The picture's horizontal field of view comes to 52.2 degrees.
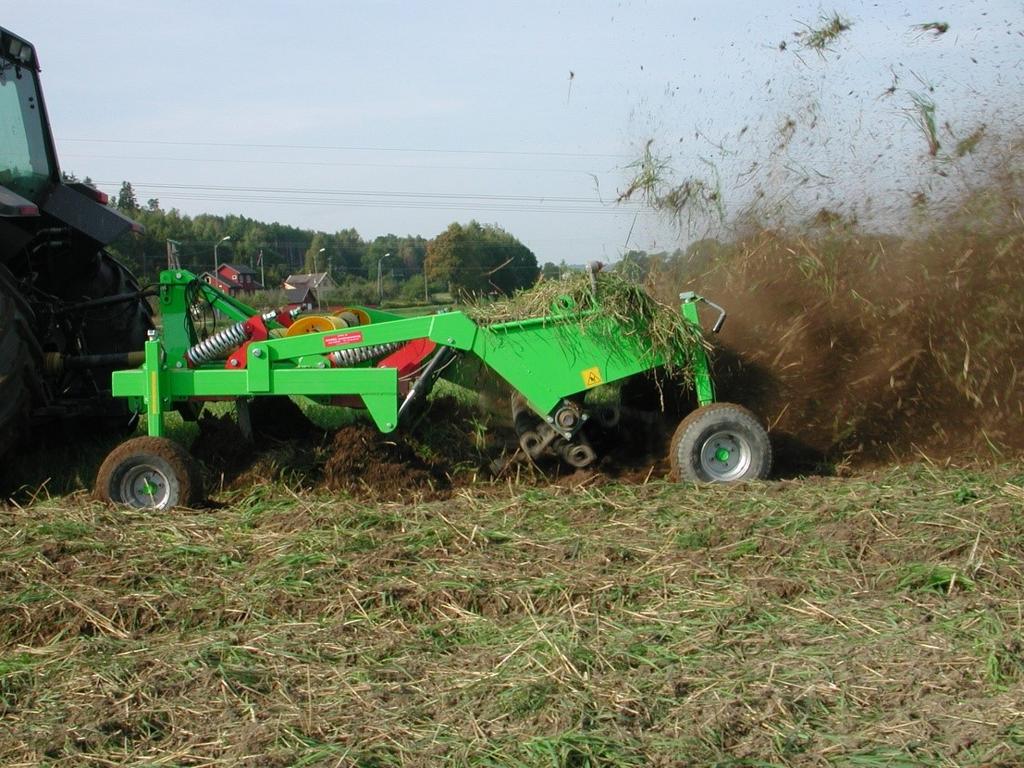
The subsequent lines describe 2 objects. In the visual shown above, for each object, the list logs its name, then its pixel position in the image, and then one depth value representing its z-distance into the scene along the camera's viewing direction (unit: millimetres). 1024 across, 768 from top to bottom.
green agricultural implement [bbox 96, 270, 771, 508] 5922
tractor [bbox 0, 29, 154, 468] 6209
